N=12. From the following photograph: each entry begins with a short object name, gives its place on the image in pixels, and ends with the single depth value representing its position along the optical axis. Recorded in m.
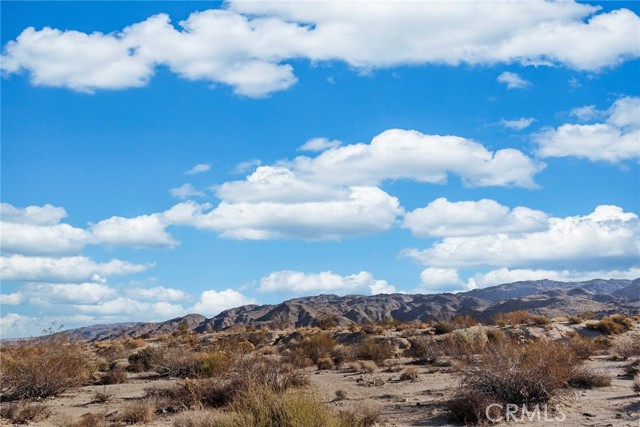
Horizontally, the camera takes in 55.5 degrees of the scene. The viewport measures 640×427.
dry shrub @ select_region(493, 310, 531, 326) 45.68
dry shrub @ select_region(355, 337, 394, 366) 31.44
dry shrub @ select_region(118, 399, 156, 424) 16.86
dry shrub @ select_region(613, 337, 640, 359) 30.53
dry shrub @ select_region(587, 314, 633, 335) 42.53
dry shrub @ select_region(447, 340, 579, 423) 16.30
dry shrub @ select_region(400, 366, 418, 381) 24.64
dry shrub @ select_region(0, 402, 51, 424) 17.11
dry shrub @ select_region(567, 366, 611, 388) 20.45
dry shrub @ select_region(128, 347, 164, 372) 31.67
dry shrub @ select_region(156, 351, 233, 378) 25.09
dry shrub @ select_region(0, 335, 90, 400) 21.52
